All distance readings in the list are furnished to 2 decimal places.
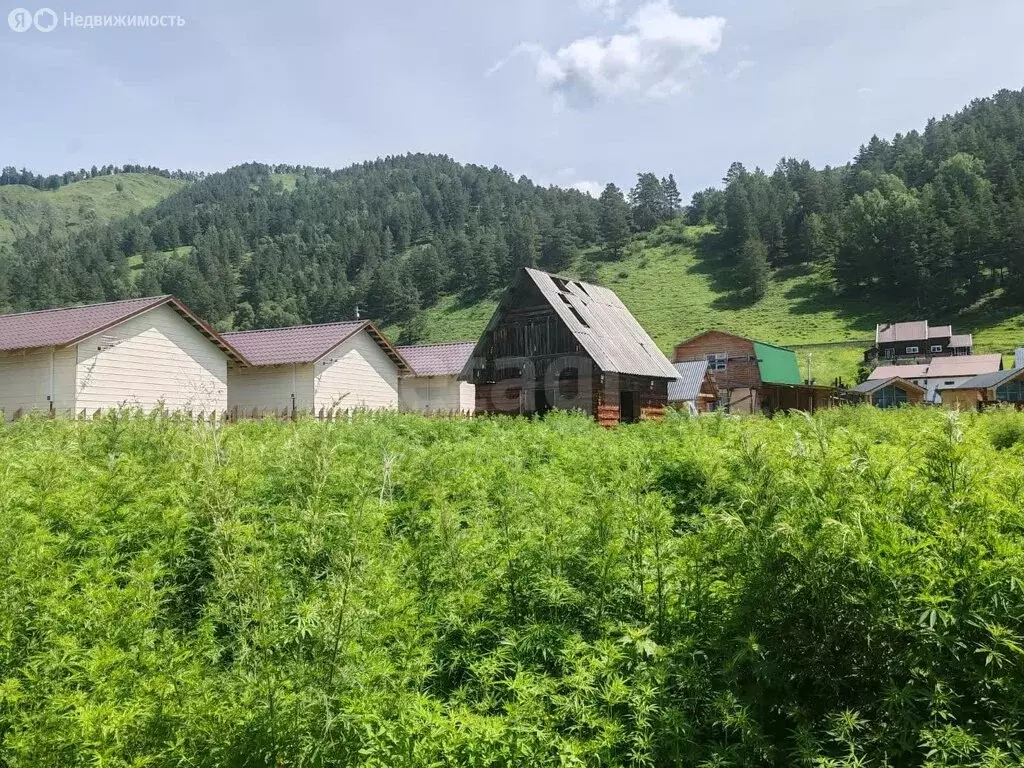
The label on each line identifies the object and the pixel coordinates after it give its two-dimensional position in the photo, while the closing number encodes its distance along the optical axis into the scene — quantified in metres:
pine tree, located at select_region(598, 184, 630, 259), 120.19
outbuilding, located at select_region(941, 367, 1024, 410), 47.09
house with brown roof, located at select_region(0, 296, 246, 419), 21.66
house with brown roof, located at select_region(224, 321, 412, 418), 28.98
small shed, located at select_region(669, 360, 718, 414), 37.84
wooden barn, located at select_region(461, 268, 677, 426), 23.02
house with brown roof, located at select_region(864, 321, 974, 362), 72.75
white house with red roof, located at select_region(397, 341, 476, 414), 38.56
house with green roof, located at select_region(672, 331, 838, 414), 50.28
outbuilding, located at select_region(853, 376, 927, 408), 55.09
